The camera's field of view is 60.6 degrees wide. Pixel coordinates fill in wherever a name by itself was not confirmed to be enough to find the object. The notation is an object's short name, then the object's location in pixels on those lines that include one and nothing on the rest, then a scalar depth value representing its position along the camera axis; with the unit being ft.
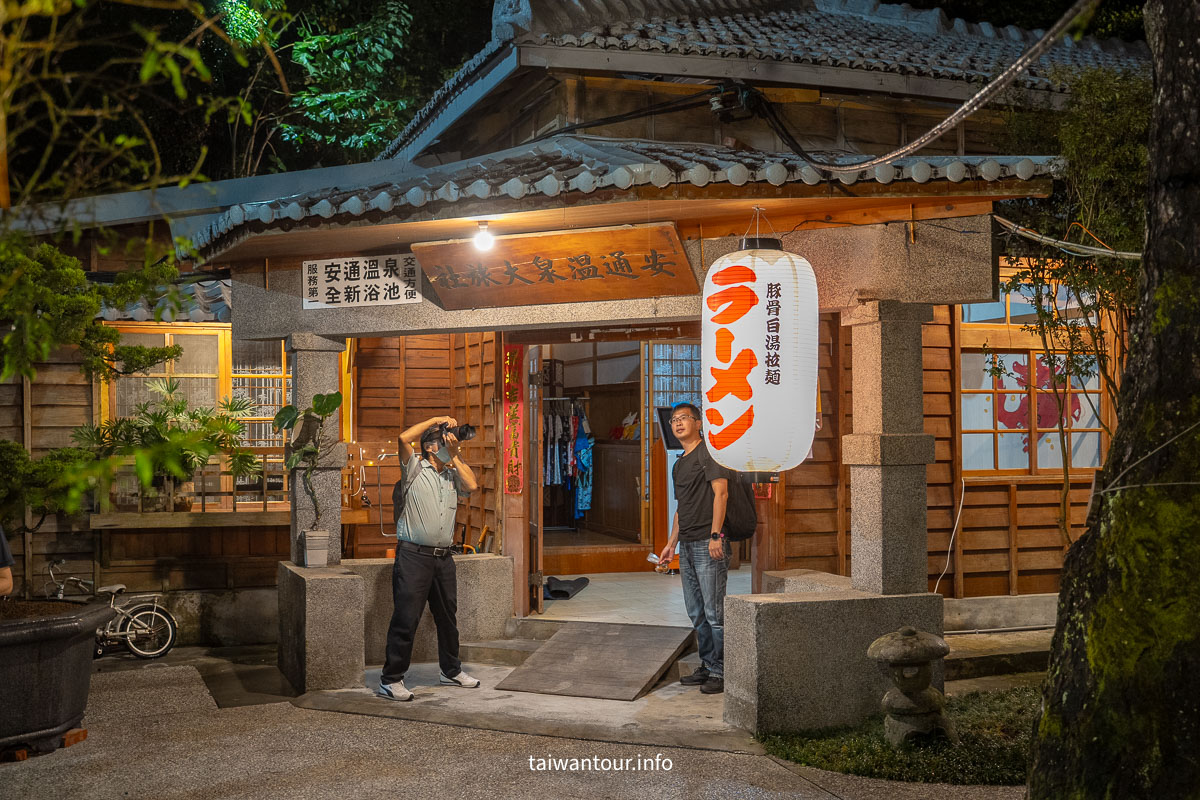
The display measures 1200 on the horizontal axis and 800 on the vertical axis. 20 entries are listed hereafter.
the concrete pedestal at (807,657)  23.18
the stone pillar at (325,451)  29.99
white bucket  29.58
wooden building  25.23
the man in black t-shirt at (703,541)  26.81
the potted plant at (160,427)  32.60
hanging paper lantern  22.20
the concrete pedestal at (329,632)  27.53
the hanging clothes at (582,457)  48.73
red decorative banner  33.88
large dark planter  22.20
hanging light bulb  26.84
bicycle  33.60
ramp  27.68
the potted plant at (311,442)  29.19
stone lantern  21.50
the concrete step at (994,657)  29.12
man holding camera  26.91
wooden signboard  25.88
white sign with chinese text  29.55
